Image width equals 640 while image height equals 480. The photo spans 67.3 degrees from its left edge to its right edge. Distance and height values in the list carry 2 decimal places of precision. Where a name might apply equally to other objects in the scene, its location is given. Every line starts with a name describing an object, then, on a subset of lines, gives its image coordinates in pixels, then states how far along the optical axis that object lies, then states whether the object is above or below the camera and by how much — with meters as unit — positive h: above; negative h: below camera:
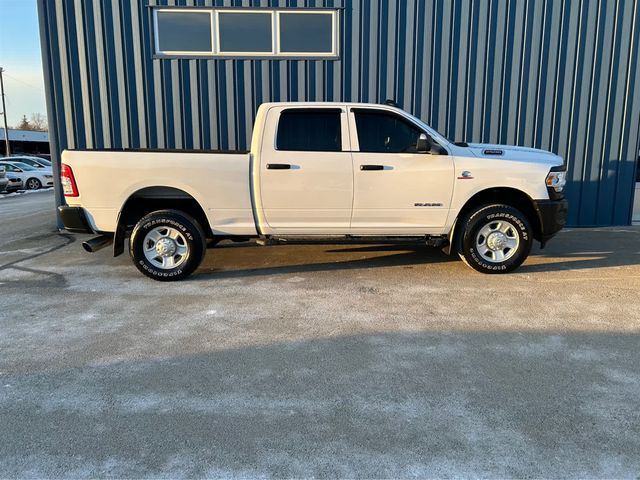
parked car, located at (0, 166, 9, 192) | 16.98 -1.02
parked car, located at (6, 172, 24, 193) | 19.28 -1.26
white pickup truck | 5.48 -0.44
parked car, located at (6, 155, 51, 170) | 22.22 -0.48
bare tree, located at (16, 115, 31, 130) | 109.54 +6.35
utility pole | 48.08 +4.41
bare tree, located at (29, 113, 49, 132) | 118.19 +7.23
